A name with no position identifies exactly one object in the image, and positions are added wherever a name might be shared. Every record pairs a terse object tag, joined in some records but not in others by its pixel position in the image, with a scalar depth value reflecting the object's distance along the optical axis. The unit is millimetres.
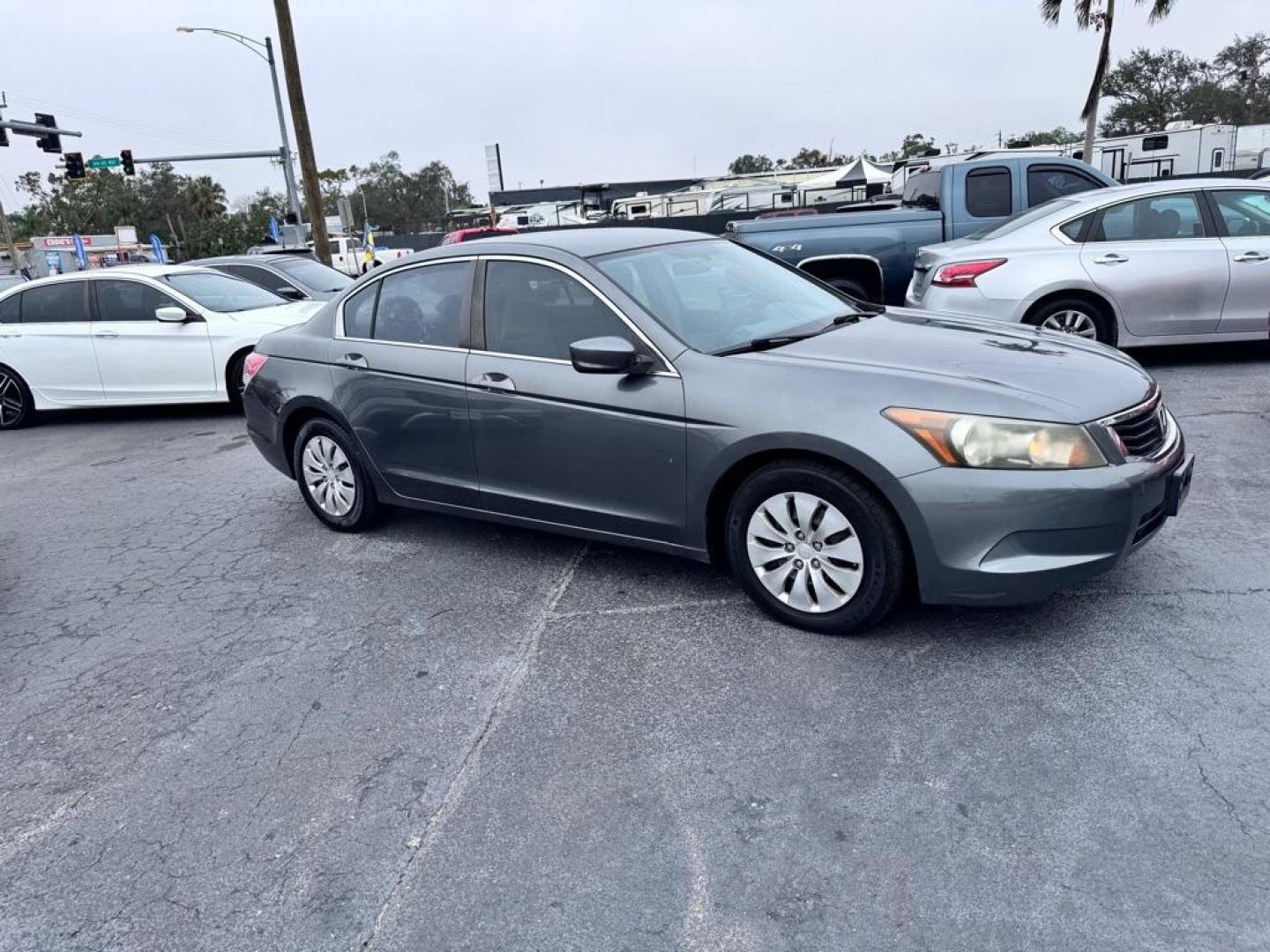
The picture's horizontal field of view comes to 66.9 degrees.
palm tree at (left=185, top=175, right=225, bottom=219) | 79125
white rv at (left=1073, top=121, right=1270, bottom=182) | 24422
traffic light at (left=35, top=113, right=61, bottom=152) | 28016
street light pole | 27055
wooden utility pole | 16922
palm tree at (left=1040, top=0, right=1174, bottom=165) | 23281
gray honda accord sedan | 3438
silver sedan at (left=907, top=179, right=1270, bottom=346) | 7406
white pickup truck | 30317
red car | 21275
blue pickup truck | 9352
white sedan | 9023
